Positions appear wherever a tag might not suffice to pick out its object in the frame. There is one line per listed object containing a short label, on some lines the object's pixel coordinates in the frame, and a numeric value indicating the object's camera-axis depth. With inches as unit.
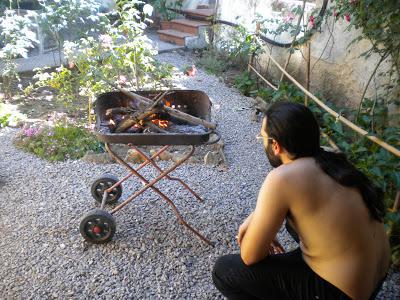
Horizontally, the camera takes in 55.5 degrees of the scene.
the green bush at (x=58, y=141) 152.9
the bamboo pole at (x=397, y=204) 95.0
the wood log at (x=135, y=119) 105.0
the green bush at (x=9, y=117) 176.2
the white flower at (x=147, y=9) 182.7
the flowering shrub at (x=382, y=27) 137.9
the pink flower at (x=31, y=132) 160.4
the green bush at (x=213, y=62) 265.3
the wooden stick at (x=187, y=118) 105.4
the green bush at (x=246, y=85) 231.1
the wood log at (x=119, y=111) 111.4
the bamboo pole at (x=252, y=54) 222.5
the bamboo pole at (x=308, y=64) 179.0
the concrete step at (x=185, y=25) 317.7
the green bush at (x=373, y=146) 99.5
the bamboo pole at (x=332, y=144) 133.3
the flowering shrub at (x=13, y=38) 180.7
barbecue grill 94.6
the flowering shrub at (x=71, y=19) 196.9
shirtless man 55.9
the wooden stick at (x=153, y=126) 103.9
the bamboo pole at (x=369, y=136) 87.7
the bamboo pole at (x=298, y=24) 193.0
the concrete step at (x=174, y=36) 315.9
